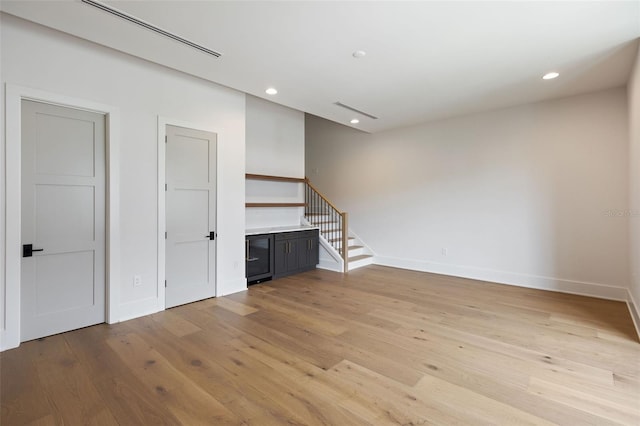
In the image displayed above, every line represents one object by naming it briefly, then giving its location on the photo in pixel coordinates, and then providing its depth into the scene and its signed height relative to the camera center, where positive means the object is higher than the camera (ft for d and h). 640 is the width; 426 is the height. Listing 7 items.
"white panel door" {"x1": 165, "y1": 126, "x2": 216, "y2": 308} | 12.69 -0.05
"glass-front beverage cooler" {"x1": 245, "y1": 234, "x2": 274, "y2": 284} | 16.24 -2.42
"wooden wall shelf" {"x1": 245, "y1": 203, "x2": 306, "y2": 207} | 17.77 +0.60
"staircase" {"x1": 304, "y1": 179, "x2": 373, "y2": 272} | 19.97 -1.43
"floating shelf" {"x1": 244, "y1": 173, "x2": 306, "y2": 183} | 17.81 +2.29
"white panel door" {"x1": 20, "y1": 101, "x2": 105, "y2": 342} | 9.50 -0.19
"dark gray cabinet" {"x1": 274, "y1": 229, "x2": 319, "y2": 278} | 17.90 -2.39
